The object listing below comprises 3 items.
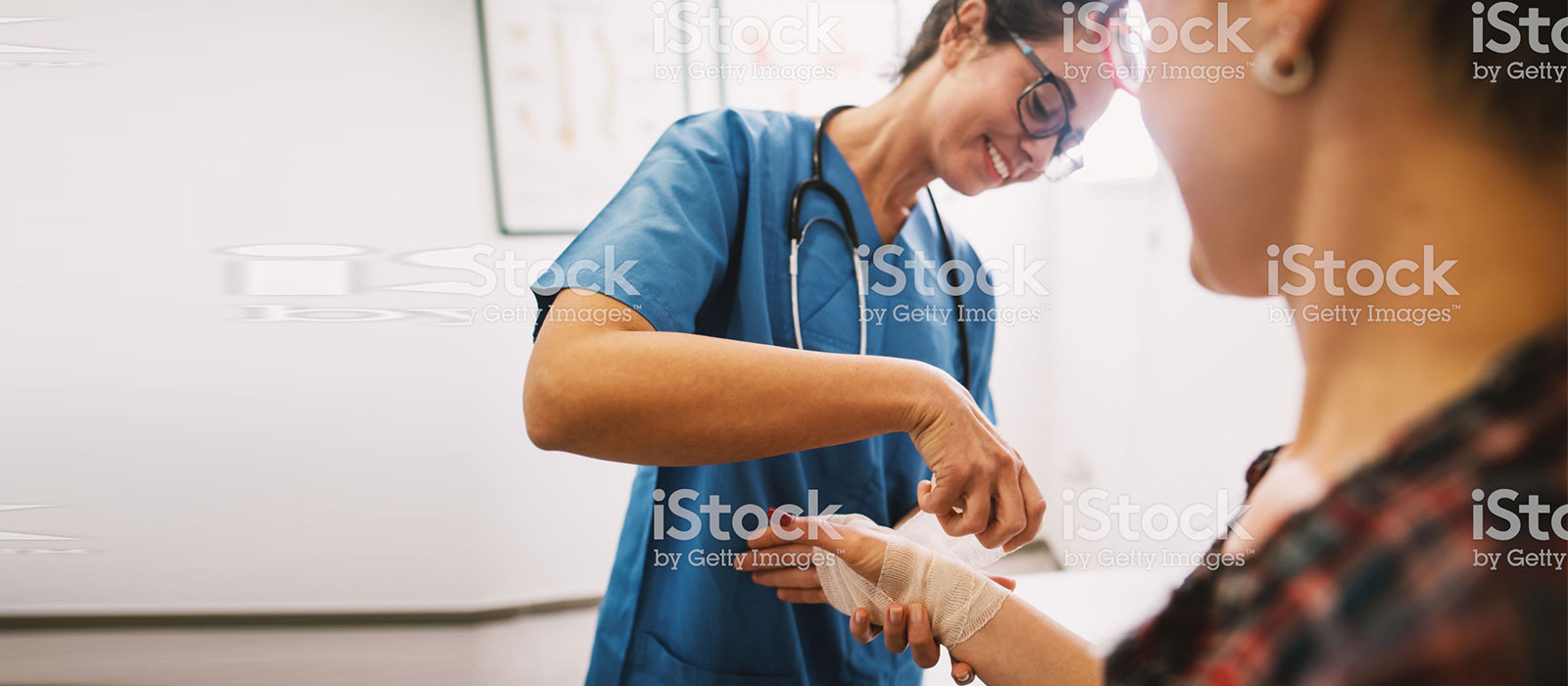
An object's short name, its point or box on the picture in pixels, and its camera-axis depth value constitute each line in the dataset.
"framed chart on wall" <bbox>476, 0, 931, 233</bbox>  2.04
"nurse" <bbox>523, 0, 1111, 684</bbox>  0.62
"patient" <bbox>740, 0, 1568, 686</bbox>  0.26
